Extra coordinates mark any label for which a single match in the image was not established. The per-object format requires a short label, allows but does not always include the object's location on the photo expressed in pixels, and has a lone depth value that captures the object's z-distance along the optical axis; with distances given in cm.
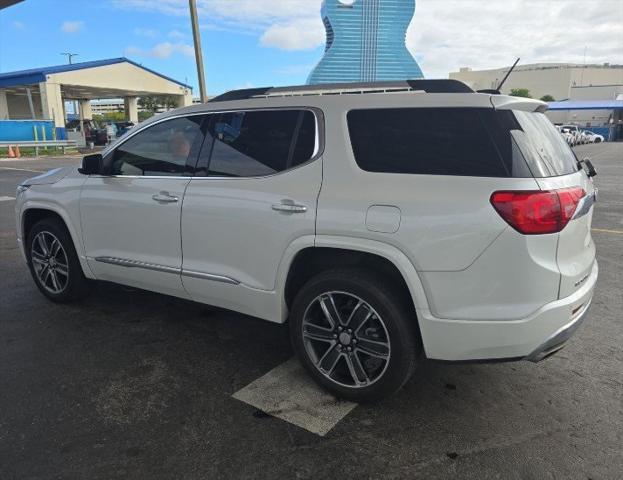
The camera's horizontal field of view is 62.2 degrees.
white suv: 260
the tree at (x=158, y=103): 4502
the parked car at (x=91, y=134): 3170
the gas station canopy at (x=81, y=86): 3125
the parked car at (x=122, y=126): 3425
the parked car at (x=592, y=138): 5797
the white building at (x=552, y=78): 11800
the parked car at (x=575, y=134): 4508
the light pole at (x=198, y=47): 1115
